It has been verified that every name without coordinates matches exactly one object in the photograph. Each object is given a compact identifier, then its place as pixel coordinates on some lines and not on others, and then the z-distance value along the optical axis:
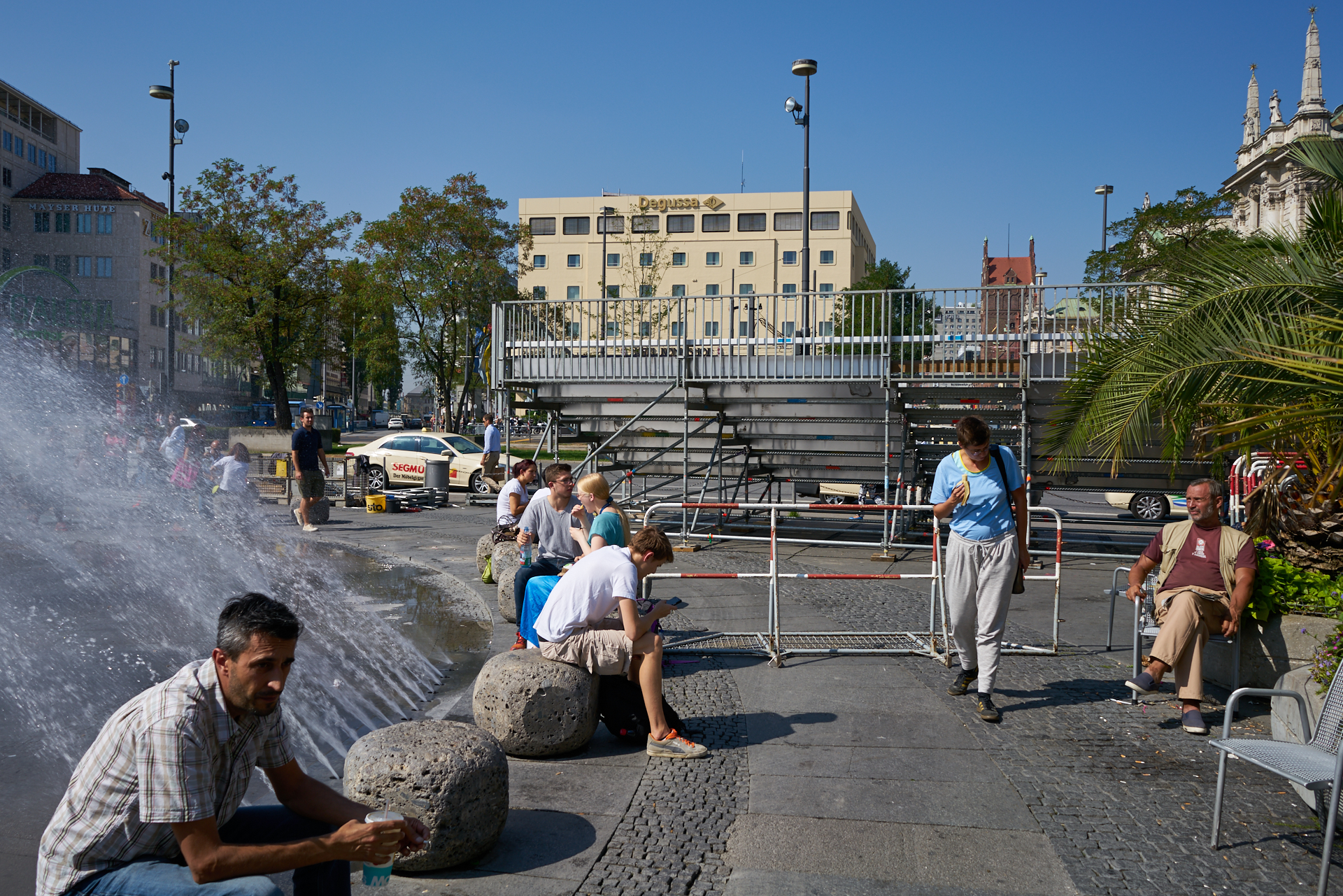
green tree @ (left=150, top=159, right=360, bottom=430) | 35.22
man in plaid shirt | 2.64
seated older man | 6.13
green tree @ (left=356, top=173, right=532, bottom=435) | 38.19
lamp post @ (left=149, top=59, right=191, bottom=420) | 26.58
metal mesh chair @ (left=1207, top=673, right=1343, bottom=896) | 3.78
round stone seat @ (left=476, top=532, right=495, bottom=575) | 11.72
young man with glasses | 8.45
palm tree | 6.34
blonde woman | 7.46
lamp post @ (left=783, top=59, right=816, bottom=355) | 19.89
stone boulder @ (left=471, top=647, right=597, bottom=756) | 5.39
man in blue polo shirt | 15.56
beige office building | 85.12
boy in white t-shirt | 5.51
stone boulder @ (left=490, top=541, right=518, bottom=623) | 9.16
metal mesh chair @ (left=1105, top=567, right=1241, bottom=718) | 6.51
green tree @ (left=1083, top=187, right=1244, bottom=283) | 32.25
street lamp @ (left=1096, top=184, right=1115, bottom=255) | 39.13
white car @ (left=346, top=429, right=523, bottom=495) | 23.61
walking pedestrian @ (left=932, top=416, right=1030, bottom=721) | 6.39
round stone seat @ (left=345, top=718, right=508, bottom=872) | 4.00
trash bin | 21.56
